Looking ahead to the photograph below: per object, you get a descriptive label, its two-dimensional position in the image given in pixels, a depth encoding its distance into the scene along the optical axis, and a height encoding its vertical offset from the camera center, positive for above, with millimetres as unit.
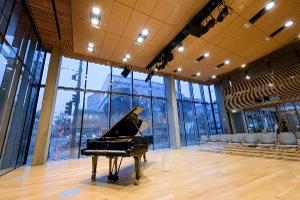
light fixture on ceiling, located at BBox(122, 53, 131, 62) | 7198 +3814
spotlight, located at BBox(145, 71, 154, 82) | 8330 +3328
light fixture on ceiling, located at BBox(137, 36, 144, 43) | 5888 +3777
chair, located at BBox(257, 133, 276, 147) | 5274 -199
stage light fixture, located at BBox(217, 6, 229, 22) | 4480 +3520
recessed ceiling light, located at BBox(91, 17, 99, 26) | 4883 +3744
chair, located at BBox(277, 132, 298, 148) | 4621 -192
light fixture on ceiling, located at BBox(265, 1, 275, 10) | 4661 +3913
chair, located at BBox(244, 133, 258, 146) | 5930 -169
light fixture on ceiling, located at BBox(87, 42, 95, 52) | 6223 +3777
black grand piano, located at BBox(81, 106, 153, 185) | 2973 -114
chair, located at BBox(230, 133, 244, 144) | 6807 -133
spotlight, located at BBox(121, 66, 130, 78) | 7915 +3364
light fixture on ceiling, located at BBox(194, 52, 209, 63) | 7352 +3864
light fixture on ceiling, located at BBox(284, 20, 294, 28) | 5523 +3984
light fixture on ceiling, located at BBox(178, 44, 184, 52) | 6211 +3675
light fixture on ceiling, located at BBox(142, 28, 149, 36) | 5508 +3784
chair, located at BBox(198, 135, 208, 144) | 8223 -165
